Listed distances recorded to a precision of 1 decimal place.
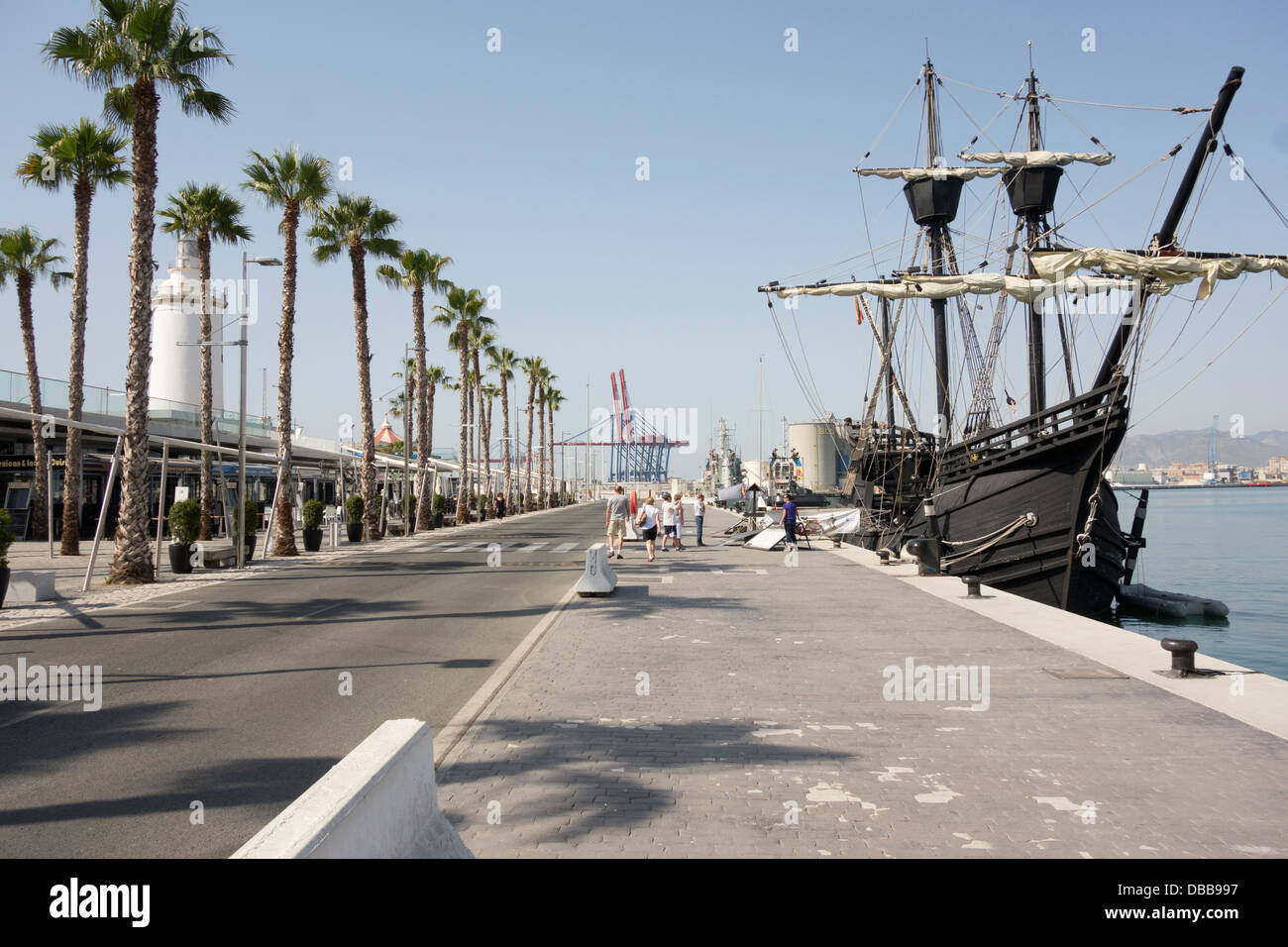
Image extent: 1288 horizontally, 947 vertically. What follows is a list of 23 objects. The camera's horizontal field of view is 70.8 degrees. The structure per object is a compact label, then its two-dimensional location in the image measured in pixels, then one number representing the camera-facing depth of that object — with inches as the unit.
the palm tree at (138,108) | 719.7
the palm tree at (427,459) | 1669.5
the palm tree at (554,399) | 3769.7
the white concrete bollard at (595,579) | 604.7
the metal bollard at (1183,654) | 347.3
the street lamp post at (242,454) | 898.2
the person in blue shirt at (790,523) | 1017.5
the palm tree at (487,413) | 2400.6
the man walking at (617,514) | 945.5
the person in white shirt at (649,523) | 937.5
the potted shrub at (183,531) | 808.3
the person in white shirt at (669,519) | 1098.7
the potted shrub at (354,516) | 1317.7
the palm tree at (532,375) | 3143.2
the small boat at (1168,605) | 1012.5
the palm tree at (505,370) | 2664.9
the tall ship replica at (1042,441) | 824.3
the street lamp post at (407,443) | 1517.0
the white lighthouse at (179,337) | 2637.8
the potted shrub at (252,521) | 955.0
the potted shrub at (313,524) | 1144.2
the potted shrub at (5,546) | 571.8
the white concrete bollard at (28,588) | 606.2
